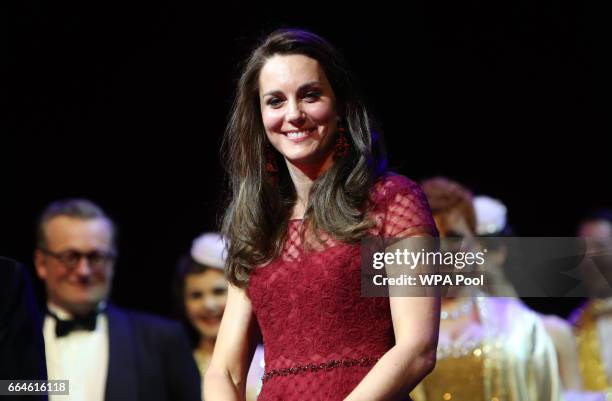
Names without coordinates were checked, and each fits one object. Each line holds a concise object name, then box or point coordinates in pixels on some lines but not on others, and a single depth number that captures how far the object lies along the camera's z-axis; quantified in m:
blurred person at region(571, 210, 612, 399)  11.00
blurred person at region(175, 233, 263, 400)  10.83
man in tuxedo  9.09
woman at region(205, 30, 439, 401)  4.86
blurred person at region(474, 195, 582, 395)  9.45
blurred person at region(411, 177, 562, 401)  9.06
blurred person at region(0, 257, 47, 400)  5.39
